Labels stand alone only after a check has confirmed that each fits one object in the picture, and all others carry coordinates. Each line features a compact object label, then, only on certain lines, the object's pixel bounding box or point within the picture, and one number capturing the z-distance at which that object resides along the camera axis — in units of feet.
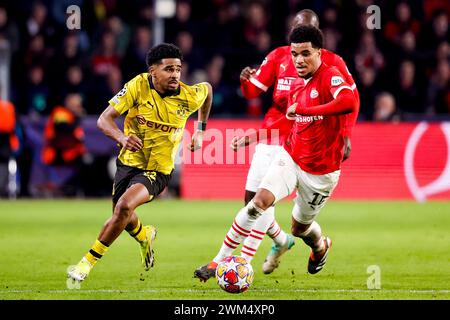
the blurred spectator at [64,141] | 59.47
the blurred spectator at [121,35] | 65.21
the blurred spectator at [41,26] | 63.93
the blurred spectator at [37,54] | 62.49
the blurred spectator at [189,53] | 62.75
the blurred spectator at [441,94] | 62.64
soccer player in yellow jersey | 29.58
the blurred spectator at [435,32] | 64.85
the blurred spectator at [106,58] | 62.49
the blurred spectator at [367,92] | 60.59
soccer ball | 27.63
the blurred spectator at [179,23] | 64.28
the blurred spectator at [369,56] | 62.59
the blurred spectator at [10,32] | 63.26
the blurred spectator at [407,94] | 62.08
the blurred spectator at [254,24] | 64.72
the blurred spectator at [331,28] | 61.57
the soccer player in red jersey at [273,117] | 32.65
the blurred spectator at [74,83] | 61.16
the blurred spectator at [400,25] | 65.36
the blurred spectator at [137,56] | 61.98
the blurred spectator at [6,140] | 59.16
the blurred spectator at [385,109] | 59.62
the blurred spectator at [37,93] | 61.21
